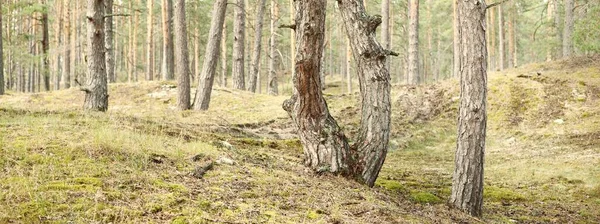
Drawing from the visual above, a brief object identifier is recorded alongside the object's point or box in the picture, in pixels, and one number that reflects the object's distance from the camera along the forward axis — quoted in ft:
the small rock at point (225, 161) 19.73
